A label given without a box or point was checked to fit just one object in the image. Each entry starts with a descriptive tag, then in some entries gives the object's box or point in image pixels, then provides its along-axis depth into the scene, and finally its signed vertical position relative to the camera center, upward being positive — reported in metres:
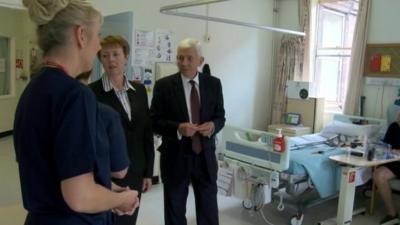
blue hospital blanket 3.25 -0.74
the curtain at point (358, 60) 4.84 +0.29
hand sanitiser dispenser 2.97 -0.48
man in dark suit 2.37 -0.36
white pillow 4.20 -0.51
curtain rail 3.84 +0.68
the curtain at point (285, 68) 5.61 +0.18
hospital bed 3.13 -0.75
